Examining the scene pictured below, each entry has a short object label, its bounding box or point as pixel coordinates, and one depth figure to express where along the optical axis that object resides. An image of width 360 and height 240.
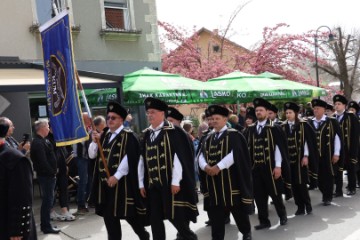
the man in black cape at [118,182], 5.45
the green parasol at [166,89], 9.97
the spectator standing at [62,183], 7.83
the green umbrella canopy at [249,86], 12.89
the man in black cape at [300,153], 7.53
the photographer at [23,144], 6.61
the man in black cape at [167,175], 5.36
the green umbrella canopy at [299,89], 14.58
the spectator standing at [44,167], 7.08
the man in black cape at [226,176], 5.74
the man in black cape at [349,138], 9.08
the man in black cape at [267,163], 6.75
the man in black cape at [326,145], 8.22
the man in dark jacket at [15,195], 3.66
